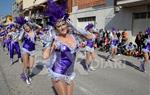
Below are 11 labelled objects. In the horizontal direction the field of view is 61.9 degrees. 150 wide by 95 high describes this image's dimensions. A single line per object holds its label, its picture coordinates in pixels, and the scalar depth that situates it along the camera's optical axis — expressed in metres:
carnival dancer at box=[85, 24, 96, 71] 4.92
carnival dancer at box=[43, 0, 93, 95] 2.05
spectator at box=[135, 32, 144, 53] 7.55
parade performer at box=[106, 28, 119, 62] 6.26
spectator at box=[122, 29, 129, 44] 8.46
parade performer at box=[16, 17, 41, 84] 3.77
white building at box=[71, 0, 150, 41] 8.82
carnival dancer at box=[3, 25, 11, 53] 7.11
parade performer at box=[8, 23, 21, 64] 5.77
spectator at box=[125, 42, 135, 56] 7.64
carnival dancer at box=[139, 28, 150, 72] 4.84
